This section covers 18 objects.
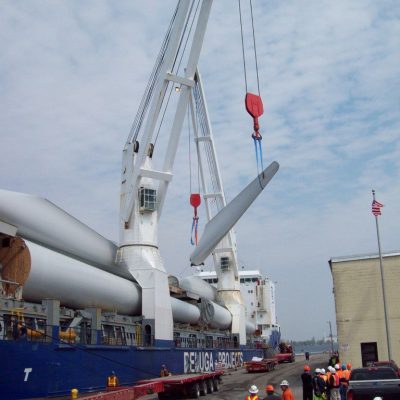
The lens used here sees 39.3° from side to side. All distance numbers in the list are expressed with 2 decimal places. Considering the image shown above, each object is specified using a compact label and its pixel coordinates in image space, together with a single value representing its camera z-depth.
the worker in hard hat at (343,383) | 17.71
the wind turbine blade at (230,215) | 26.34
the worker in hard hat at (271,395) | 10.19
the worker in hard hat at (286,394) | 12.04
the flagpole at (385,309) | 28.78
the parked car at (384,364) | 20.92
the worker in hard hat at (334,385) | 17.05
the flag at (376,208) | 33.22
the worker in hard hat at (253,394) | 10.93
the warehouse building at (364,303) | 31.03
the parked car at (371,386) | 13.52
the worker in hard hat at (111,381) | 21.72
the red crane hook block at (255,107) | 24.78
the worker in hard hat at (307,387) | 17.17
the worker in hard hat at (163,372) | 27.78
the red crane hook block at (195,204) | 48.19
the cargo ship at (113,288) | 20.16
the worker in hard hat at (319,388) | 14.90
